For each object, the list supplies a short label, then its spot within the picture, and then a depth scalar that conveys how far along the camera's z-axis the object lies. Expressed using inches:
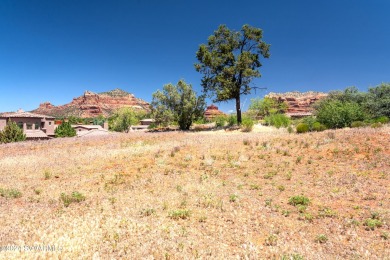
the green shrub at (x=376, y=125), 850.3
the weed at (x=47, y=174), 484.5
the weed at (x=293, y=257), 210.2
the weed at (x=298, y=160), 540.2
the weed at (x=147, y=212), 309.4
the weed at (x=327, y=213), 300.4
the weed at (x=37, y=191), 391.5
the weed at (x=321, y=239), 245.6
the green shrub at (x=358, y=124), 966.5
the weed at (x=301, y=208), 315.1
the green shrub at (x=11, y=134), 1392.7
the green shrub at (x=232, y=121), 1635.1
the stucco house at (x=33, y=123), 2155.8
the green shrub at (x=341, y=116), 1055.6
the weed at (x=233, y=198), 355.7
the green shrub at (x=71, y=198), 349.3
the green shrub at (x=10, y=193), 371.1
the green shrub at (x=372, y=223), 265.4
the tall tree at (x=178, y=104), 1678.2
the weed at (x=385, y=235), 243.8
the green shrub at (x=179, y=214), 300.5
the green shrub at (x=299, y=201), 339.3
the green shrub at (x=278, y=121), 1453.5
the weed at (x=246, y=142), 751.2
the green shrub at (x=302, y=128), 983.9
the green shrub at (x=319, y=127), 1015.6
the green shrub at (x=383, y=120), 1067.1
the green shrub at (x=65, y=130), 1985.6
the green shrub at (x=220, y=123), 1674.7
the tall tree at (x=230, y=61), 1433.3
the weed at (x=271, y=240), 240.7
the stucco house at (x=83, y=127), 3184.1
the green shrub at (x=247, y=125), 1301.4
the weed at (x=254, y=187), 411.5
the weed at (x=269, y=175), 466.2
